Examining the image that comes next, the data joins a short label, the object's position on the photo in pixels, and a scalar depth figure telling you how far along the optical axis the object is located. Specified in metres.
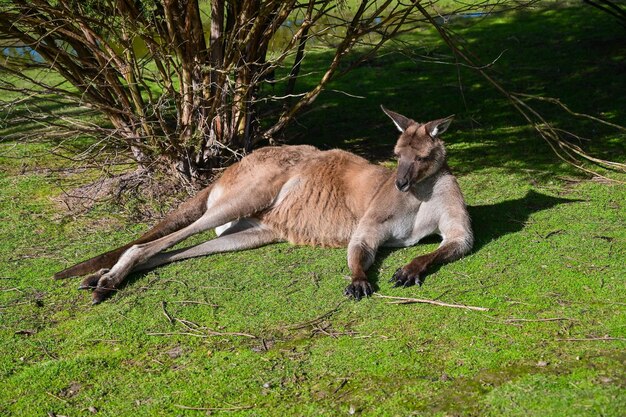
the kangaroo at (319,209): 5.32
